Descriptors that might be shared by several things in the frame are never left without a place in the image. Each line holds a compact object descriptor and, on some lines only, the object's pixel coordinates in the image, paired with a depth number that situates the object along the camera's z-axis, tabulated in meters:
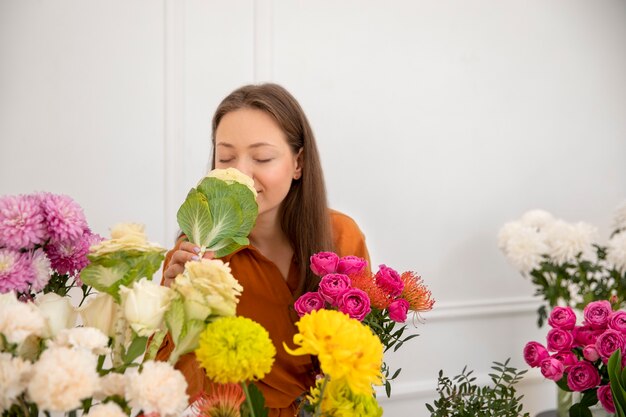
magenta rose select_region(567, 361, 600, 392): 0.89
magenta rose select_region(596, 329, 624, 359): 0.85
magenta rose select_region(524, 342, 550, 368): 0.96
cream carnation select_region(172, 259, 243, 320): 0.51
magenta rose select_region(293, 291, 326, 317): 0.74
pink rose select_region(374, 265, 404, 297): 0.81
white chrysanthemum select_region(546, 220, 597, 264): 1.89
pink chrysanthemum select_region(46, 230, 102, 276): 0.66
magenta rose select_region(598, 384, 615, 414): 0.88
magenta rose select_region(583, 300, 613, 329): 0.92
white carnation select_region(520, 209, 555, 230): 2.03
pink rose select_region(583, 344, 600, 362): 0.89
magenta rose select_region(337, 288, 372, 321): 0.70
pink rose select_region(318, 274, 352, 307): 0.72
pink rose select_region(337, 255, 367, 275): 0.81
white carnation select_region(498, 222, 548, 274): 1.93
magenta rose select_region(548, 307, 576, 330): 0.94
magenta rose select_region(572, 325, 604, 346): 0.91
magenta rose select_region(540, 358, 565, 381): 0.92
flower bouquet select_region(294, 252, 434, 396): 0.71
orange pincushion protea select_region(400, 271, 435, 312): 0.83
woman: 1.25
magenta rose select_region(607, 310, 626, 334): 0.87
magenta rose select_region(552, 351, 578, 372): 0.92
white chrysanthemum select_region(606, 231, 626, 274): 1.86
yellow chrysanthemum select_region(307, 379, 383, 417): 0.57
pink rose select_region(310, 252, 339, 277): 0.81
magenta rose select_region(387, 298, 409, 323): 0.77
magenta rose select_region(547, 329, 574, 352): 0.92
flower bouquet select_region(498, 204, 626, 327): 1.90
